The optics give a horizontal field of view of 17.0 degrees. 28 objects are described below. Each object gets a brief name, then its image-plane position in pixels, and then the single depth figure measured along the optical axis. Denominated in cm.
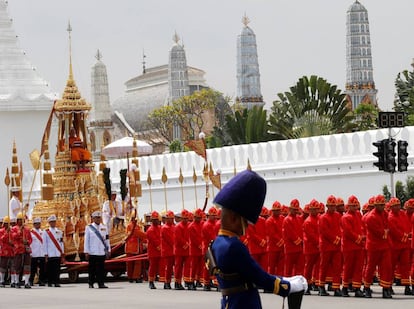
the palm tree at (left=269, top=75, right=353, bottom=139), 4603
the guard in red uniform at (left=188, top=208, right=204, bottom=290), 2100
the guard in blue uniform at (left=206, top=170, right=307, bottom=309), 805
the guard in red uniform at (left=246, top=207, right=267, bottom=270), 1958
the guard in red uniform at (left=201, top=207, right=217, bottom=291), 2031
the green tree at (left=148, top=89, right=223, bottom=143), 7231
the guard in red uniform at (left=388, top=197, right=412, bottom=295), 1747
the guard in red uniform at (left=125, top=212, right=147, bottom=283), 2364
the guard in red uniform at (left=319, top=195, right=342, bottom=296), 1834
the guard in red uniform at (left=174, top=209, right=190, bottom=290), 2139
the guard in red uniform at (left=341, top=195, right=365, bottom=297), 1795
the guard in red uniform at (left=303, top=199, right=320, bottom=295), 1867
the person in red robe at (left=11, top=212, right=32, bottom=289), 2314
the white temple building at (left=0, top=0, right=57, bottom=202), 4312
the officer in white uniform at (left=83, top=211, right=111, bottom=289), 2188
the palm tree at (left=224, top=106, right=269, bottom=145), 4694
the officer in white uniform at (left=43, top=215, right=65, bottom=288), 2300
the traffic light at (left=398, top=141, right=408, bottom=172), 2470
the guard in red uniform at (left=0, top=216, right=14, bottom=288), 2358
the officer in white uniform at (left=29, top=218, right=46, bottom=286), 2327
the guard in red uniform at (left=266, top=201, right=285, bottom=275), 1945
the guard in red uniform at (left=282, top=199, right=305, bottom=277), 1911
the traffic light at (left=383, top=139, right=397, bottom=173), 2430
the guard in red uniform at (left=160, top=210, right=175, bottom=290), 2184
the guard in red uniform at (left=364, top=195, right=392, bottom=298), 1730
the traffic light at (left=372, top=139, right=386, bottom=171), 2445
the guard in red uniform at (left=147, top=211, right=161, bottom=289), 2236
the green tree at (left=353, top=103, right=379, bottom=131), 5423
